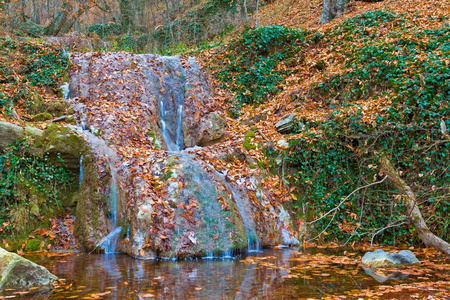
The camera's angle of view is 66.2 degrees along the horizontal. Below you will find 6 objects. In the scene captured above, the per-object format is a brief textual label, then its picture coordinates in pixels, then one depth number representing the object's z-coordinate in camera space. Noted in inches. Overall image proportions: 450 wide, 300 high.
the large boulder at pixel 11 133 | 259.1
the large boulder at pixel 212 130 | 380.8
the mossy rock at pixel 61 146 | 274.1
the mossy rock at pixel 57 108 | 340.8
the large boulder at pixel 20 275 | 157.2
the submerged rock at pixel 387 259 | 200.0
